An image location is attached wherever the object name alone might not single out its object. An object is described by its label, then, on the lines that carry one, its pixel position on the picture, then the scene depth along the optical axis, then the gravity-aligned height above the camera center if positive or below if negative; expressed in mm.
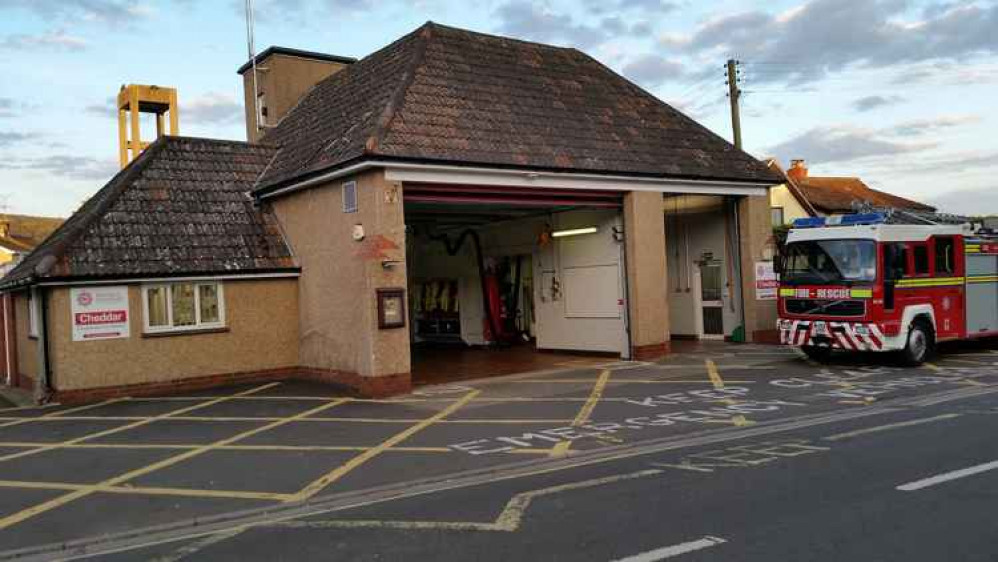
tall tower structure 26375 +6299
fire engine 15570 -315
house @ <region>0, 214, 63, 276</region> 52406 +6160
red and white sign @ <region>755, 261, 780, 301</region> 20625 -167
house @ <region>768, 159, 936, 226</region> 36009 +3709
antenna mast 25734 +7421
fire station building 15109 +1281
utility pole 29109 +6412
